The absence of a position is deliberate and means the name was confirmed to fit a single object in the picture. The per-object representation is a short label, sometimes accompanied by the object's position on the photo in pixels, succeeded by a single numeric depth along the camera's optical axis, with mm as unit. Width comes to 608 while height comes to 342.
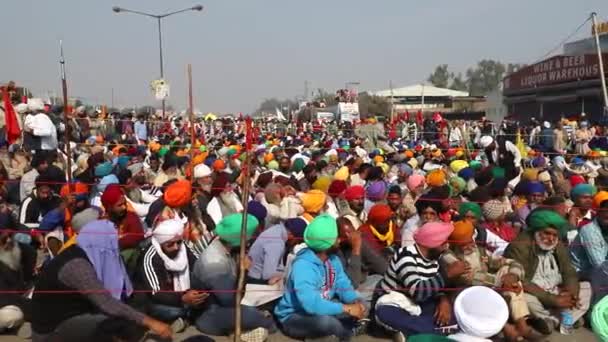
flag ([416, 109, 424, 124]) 27719
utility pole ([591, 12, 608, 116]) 20741
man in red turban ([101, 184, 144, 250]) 5672
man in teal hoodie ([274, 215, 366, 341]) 4742
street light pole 25800
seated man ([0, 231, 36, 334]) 5141
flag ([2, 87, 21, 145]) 9047
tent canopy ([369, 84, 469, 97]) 75125
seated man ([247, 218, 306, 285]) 5547
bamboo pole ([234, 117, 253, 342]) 3289
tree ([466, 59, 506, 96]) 117312
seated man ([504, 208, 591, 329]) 5230
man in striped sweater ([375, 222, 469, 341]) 4707
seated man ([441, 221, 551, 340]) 4812
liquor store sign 29600
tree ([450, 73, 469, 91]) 116456
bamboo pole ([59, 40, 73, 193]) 5379
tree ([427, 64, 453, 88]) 117750
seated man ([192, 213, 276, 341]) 4805
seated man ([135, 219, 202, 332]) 4785
